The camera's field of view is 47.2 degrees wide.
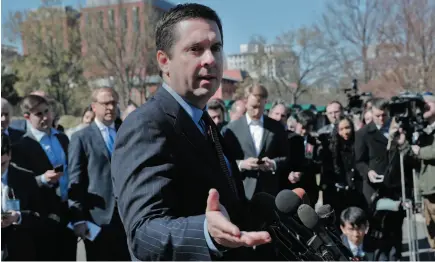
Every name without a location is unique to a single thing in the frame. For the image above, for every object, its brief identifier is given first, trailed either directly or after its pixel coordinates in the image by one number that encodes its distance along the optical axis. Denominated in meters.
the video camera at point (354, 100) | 8.63
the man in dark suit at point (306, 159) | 6.27
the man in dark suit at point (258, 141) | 5.26
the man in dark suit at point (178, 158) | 1.46
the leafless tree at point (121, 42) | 40.19
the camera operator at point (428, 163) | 5.75
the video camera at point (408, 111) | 5.88
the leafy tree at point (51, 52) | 38.94
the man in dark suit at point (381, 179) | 6.35
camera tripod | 5.84
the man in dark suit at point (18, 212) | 4.15
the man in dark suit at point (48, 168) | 4.85
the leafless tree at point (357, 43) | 22.65
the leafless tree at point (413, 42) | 19.00
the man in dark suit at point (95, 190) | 4.79
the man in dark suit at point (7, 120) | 5.24
